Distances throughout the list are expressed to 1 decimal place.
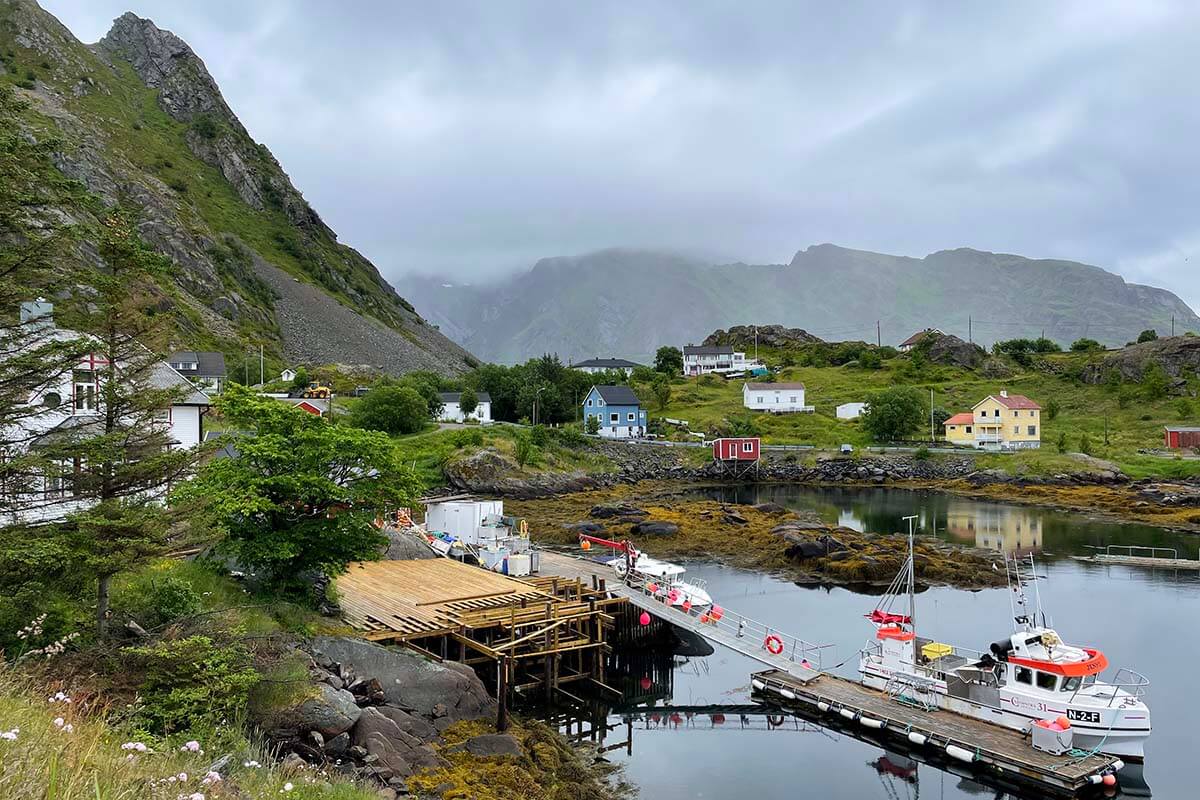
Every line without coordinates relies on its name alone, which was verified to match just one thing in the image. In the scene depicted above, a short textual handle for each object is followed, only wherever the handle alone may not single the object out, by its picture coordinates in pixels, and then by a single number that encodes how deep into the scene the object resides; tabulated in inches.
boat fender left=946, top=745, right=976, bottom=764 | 882.8
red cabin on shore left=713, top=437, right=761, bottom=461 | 3801.7
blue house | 4384.8
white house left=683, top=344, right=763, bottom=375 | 6904.5
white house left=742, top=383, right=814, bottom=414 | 5004.9
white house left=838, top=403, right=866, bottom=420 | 4803.2
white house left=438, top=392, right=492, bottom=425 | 4170.8
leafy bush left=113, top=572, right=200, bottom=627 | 724.3
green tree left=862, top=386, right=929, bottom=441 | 4165.8
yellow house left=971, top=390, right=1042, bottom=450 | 4089.6
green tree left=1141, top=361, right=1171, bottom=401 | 4665.4
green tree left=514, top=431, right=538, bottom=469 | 3240.7
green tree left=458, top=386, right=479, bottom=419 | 4153.5
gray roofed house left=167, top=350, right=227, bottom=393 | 4156.0
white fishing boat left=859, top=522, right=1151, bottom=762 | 898.7
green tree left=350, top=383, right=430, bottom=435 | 3412.9
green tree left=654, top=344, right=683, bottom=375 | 6835.6
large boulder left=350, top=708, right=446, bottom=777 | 713.0
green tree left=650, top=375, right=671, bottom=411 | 5123.0
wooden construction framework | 1045.2
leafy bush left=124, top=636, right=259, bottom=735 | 572.7
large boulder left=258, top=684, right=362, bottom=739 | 677.3
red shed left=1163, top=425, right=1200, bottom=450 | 3710.6
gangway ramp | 1147.3
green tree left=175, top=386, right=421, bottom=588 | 911.0
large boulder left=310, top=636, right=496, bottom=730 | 866.1
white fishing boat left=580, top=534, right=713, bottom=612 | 1310.3
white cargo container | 1648.6
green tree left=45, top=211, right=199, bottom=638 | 606.9
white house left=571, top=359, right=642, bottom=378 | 7360.7
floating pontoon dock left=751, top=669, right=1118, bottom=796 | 837.2
